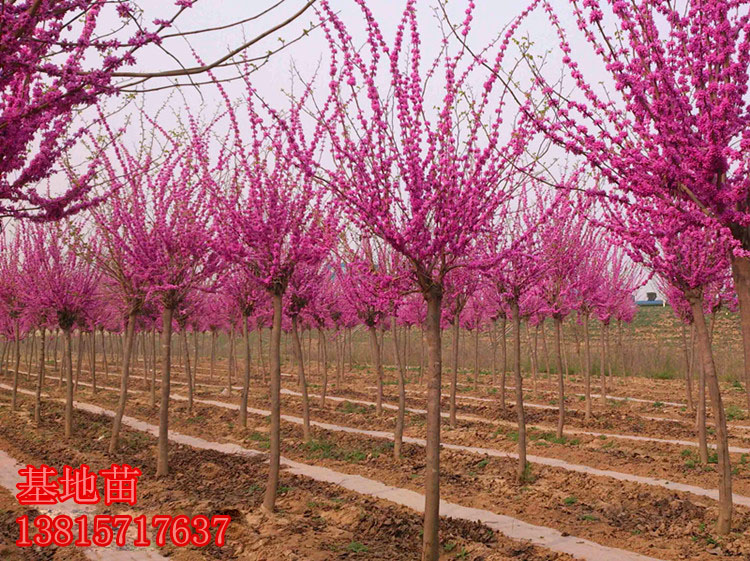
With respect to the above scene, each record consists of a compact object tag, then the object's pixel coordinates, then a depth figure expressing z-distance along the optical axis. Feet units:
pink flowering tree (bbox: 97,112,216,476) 33.32
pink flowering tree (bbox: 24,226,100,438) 44.96
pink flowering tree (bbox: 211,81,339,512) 26.91
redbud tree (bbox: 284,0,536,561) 18.85
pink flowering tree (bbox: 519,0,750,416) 13.99
